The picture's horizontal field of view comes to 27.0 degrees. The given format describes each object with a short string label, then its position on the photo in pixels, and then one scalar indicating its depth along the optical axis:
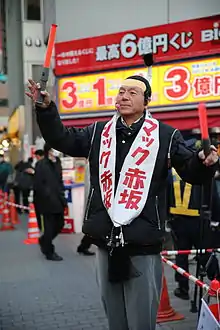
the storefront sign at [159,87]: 8.58
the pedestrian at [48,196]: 7.29
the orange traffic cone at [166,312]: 4.59
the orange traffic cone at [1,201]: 12.92
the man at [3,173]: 14.51
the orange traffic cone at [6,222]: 10.83
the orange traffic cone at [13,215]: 11.52
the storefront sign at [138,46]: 8.77
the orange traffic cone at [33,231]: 9.05
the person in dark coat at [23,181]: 13.59
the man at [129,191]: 2.52
